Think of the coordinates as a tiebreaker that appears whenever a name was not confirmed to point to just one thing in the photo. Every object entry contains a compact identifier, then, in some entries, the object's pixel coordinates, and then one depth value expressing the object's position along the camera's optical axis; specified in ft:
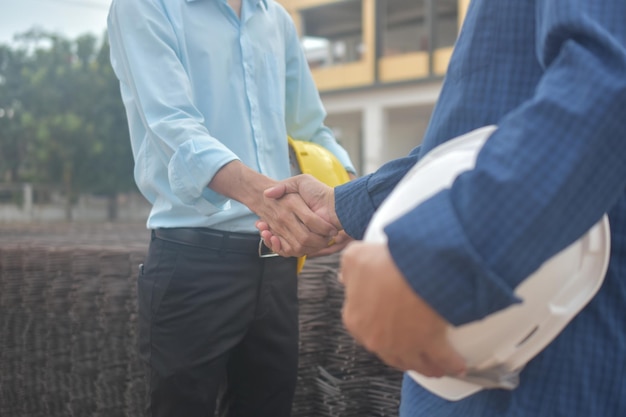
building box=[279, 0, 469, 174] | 62.80
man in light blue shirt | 6.03
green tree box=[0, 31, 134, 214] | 77.36
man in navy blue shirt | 2.49
